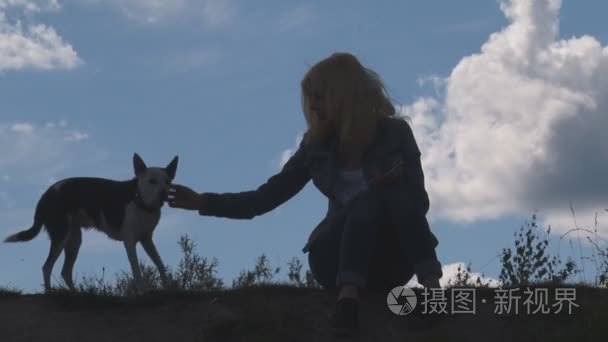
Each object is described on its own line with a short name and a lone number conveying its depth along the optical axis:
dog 8.85
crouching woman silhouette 5.53
